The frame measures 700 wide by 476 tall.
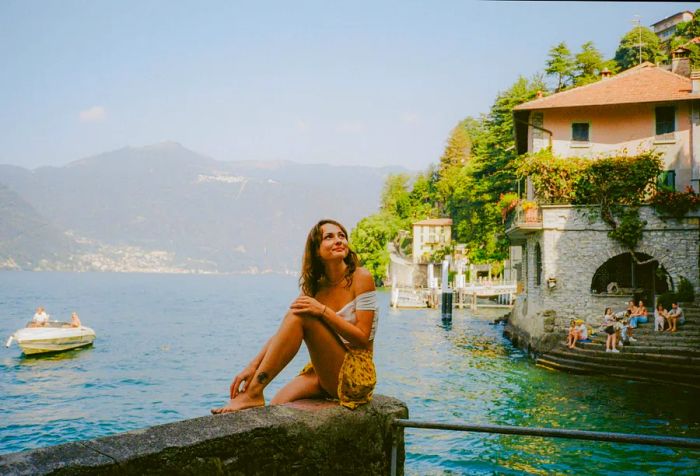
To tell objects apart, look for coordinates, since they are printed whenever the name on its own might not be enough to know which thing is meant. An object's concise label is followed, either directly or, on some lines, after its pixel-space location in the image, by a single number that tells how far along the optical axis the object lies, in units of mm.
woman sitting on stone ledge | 3711
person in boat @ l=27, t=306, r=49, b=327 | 30906
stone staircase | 17734
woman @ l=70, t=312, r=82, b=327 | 32469
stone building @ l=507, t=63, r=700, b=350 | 22016
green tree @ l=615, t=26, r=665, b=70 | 60281
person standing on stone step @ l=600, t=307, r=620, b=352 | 19802
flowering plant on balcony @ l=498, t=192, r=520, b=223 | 26417
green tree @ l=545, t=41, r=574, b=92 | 53562
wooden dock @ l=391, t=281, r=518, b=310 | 54906
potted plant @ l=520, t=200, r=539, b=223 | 23453
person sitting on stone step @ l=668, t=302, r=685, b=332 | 19656
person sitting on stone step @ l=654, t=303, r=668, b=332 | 19938
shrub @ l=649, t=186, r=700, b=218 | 21531
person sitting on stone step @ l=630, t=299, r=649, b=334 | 20542
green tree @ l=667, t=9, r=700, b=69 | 57188
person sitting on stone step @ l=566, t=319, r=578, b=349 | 21438
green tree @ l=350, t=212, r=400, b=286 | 95125
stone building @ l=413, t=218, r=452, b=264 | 81356
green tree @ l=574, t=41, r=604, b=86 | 53719
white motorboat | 29000
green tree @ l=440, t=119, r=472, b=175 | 95706
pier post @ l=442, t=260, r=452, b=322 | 44312
